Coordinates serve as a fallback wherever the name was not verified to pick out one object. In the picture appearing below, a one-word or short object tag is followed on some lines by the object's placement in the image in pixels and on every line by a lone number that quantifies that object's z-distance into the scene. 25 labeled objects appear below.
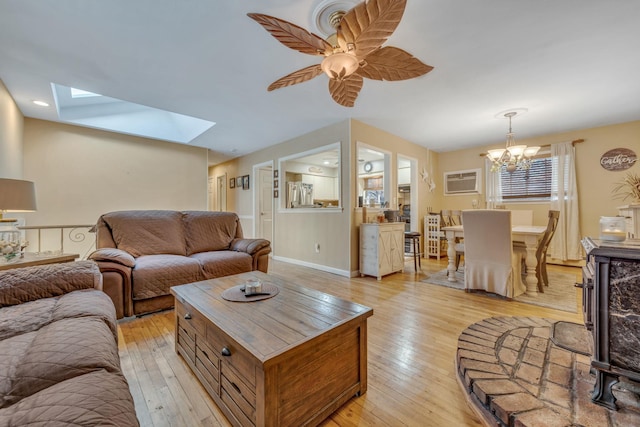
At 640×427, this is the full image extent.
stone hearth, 1.09
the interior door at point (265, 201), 5.99
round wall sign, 3.90
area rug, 2.65
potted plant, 3.74
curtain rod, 4.26
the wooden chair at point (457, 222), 3.63
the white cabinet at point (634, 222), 2.63
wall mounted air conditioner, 5.39
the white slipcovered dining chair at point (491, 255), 2.82
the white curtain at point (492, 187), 5.12
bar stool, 4.16
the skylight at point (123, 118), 3.78
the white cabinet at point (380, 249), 3.69
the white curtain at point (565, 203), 4.29
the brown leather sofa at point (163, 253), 2.31
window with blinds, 4.63
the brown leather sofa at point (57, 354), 0.65
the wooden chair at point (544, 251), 3.03
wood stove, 1.04
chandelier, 3.65
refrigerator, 5.21
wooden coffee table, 1.03
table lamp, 1.82
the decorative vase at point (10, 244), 1.89
